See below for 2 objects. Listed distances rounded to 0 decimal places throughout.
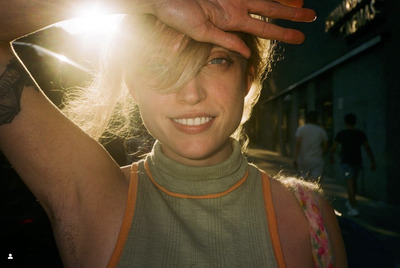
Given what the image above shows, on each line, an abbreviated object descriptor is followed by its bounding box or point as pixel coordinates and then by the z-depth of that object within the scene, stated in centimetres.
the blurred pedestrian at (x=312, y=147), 711
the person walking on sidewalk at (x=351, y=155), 699
